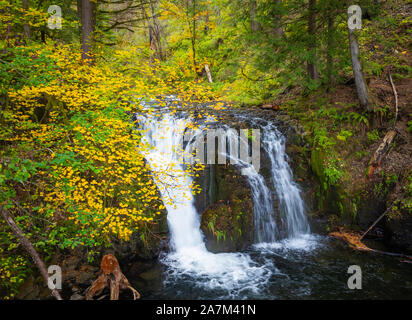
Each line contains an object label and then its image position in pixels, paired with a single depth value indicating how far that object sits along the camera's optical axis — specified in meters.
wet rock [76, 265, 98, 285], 5.15
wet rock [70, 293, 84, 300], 4.81
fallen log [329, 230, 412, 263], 6.30
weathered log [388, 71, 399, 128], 7.59
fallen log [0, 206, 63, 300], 3.22
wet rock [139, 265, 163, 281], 5.70
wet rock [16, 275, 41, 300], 4.64
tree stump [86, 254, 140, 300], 4.93
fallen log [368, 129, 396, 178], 7.34
